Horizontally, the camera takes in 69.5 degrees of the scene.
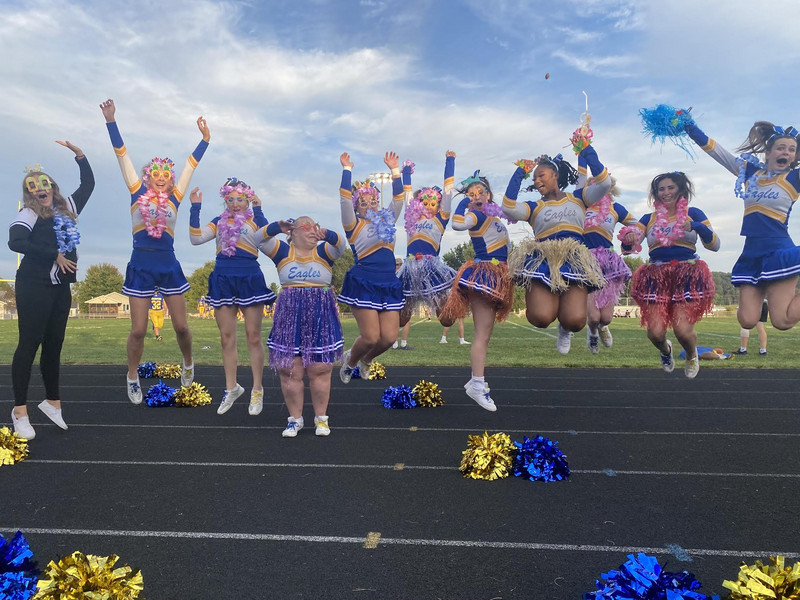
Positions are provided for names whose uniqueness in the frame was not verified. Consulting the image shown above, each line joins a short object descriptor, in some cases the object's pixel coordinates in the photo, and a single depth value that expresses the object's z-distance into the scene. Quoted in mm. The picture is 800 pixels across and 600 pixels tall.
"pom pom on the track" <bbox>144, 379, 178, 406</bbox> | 6727
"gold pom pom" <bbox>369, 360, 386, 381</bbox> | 9250
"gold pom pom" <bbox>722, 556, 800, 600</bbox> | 1955
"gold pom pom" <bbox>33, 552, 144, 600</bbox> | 2057
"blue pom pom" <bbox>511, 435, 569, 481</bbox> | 3820
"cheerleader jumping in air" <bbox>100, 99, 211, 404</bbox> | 5871
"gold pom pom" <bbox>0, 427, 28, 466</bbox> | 4277
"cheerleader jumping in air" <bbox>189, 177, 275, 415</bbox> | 5660
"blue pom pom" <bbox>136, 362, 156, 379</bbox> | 9578
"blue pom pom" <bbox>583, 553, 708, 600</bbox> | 2002
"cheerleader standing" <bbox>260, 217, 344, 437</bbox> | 4840
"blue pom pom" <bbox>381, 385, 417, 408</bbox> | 6662
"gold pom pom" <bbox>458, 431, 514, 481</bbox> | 3865
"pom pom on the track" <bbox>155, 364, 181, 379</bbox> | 9195
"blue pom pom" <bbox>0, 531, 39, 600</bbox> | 2043
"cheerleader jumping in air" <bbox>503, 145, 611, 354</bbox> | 4844
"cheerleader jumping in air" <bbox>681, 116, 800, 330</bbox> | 4734
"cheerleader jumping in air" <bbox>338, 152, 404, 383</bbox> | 5523
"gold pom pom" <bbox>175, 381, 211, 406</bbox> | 6734
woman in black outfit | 4828
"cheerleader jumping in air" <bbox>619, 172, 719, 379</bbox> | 5742
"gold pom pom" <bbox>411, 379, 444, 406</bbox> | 6798
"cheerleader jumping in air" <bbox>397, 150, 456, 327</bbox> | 6414
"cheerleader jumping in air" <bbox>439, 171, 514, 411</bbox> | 5305
